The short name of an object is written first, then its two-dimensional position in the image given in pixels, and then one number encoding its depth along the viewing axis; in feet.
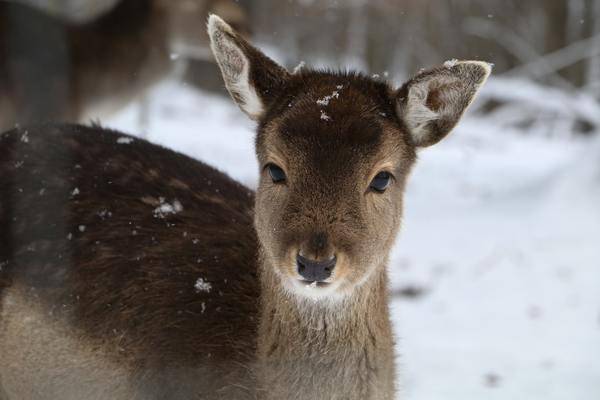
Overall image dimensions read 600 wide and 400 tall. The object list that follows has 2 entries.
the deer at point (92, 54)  53.62
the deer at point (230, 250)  21.45
